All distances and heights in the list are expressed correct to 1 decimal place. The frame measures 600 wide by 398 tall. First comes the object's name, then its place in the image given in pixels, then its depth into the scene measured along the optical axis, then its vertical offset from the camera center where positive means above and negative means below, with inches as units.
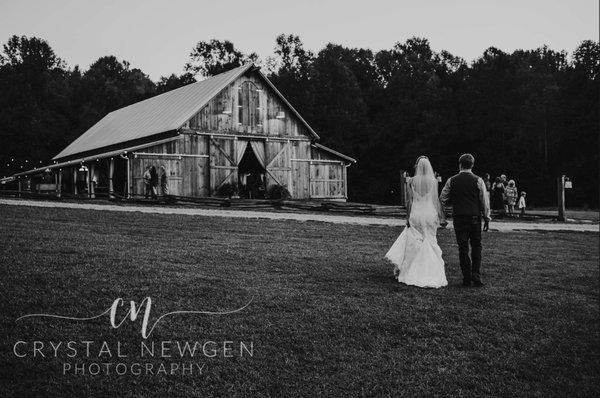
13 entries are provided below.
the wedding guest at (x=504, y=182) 1025.1 +9.9
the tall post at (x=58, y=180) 1369.8 +34.9
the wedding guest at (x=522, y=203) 988.5 -28.6
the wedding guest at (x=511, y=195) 1005.8 -13.5
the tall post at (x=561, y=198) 914.7 -18.7
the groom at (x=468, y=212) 355.6 -15.3
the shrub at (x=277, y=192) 1217.4 -2.6
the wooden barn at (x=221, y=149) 1119.6 +89.6
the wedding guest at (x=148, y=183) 1004.8 +18.1
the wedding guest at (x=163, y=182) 1040.5 +19.5
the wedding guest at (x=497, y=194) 1036.2 -13.1
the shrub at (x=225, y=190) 1154.7 +3.3
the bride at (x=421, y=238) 355.9 -31.8
